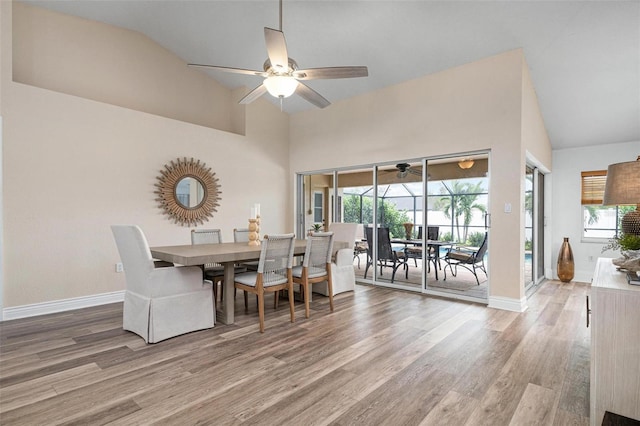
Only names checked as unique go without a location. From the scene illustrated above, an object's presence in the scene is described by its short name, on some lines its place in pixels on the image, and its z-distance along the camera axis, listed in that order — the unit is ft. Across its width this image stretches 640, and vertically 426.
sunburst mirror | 15.65
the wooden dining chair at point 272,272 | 10.38
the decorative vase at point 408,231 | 16.52
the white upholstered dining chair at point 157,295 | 9.36
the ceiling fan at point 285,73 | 9.21
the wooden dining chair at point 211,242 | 12.60
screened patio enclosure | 14.88
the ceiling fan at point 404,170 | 16.30
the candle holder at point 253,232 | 12.96
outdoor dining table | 15.70
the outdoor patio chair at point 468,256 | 14.34
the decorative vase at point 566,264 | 18.01
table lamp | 6.13
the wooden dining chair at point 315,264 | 11.75
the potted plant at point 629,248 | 6.47
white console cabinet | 5.51
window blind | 17.66
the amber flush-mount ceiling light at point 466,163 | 14.74
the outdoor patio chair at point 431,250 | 15.85
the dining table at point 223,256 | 9.40
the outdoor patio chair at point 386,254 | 16.71
